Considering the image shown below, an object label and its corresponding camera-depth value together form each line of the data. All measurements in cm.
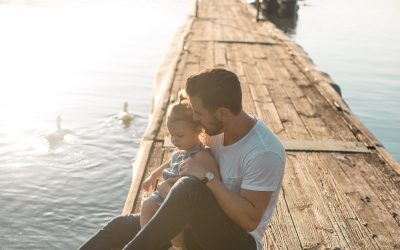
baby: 398
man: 351
